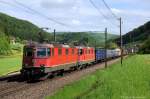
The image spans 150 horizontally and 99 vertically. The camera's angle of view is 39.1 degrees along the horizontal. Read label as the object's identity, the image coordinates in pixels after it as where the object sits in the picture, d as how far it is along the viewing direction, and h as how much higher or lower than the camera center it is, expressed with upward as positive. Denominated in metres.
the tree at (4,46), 58.70 +1.63
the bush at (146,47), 88.88 +2.08
